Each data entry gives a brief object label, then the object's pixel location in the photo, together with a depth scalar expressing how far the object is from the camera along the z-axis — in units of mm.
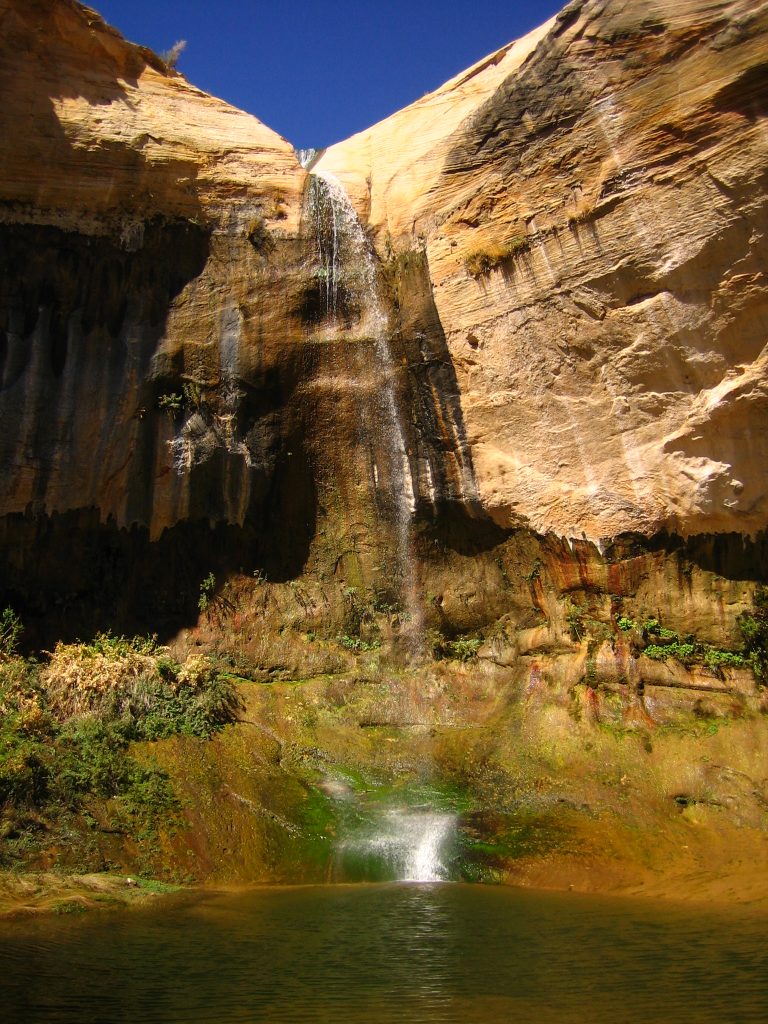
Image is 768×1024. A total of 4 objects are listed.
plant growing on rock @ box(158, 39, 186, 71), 16062
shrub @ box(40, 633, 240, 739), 11602
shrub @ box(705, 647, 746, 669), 11809
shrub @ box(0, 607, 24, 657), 12898
